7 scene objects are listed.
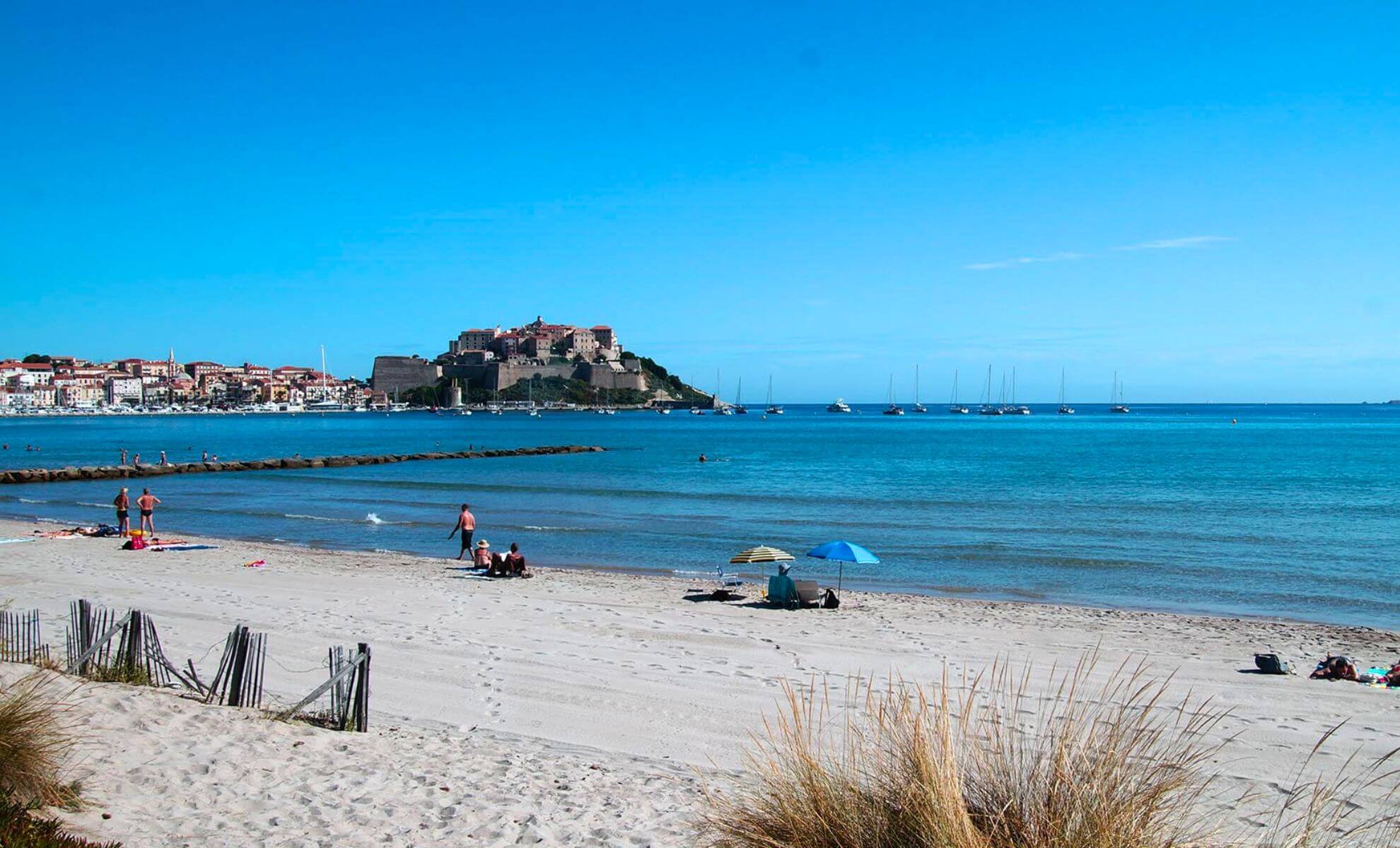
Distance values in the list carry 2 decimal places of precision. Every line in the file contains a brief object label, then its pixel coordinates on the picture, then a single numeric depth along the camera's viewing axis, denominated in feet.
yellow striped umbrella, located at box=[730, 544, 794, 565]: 52.37
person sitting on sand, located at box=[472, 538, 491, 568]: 61.62
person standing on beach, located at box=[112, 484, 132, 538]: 73.72
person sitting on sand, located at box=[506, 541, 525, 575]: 59.06
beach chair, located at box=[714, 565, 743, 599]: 51.88
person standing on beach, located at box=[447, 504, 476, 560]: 66.90
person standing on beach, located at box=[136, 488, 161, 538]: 74.95
